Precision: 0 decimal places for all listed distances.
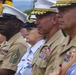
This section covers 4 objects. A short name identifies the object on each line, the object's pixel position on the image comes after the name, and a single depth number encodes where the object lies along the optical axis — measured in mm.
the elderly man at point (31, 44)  7503
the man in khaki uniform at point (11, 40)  7953
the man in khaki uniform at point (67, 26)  5466
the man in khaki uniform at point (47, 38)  6354
